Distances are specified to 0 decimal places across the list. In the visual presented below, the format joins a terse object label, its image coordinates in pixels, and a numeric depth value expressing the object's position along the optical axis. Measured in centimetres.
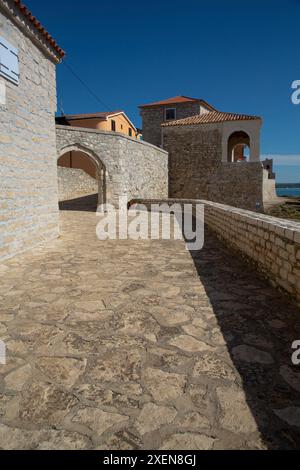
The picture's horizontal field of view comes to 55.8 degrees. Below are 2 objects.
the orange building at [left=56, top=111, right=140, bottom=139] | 2783
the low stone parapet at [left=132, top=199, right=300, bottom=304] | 355
